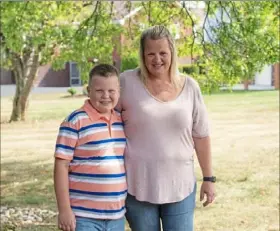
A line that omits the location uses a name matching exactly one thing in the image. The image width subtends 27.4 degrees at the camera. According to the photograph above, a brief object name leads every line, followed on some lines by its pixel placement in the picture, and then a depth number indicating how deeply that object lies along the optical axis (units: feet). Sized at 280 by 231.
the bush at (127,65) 84.89
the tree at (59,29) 29.32
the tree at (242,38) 25.50
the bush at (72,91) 101.17
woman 9.85
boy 9.39
